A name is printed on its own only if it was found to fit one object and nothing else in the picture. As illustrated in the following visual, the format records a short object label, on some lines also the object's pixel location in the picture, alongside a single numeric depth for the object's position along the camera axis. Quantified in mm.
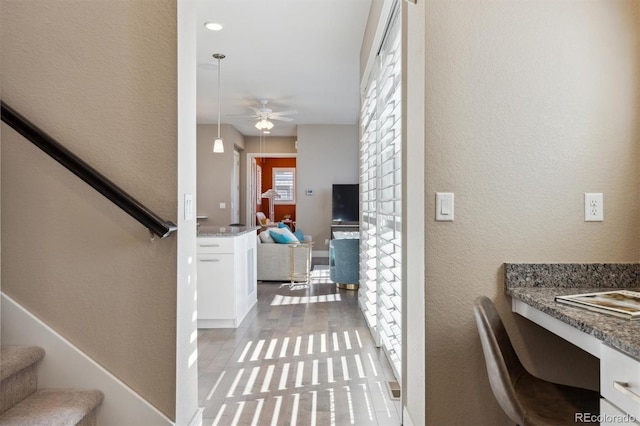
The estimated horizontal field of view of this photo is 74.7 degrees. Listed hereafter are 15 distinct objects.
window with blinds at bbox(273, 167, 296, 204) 13438
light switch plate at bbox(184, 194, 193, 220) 1968
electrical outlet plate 1720
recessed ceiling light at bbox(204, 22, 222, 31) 4156
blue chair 5657
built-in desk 998
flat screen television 8992
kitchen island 3914
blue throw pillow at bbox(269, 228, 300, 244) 6359
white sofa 6301
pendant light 5652
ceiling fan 6520
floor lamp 13212
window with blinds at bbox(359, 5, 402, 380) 2619
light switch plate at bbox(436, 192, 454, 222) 1720
